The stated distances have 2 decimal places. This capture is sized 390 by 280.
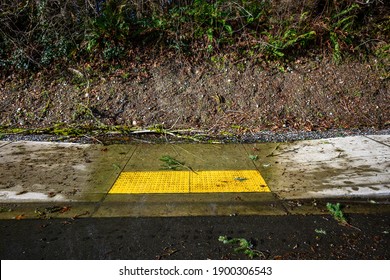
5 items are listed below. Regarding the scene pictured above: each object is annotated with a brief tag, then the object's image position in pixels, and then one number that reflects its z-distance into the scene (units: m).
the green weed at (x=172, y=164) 4.41
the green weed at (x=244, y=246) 2.55
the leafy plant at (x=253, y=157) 4.69
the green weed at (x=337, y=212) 3.04
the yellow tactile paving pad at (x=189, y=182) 3.74
